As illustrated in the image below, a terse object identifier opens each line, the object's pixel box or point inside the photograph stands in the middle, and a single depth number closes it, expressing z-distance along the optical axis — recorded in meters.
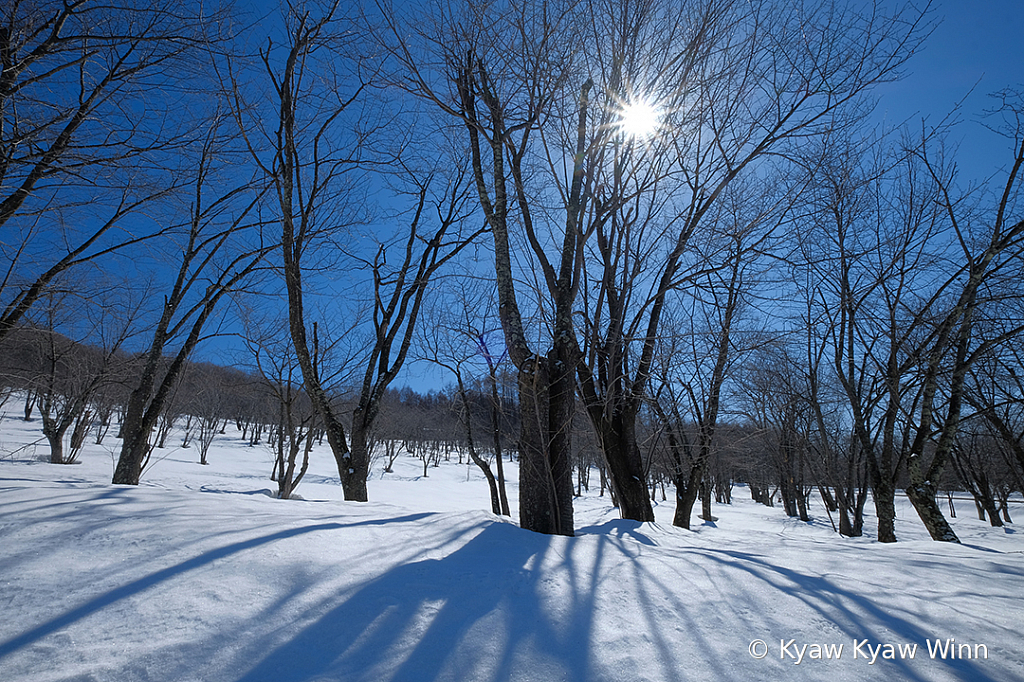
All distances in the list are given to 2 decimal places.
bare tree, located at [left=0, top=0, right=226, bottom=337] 3.16
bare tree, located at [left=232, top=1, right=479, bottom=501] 6.18
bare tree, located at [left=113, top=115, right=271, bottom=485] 6.63
